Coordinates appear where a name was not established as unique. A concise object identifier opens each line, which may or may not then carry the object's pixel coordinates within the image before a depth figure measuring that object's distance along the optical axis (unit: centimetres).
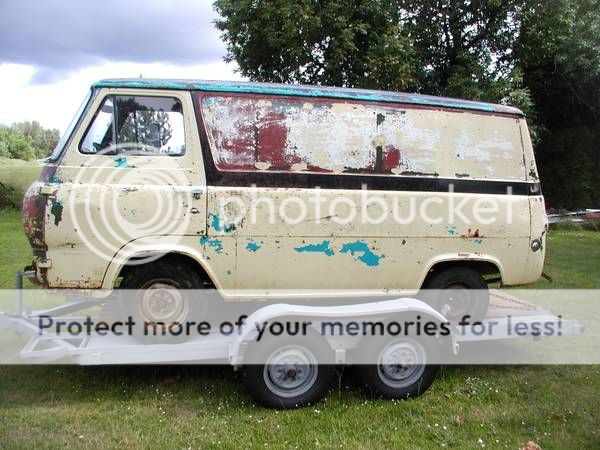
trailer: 383
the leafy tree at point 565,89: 1373
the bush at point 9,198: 1886
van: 399
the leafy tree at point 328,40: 1162
